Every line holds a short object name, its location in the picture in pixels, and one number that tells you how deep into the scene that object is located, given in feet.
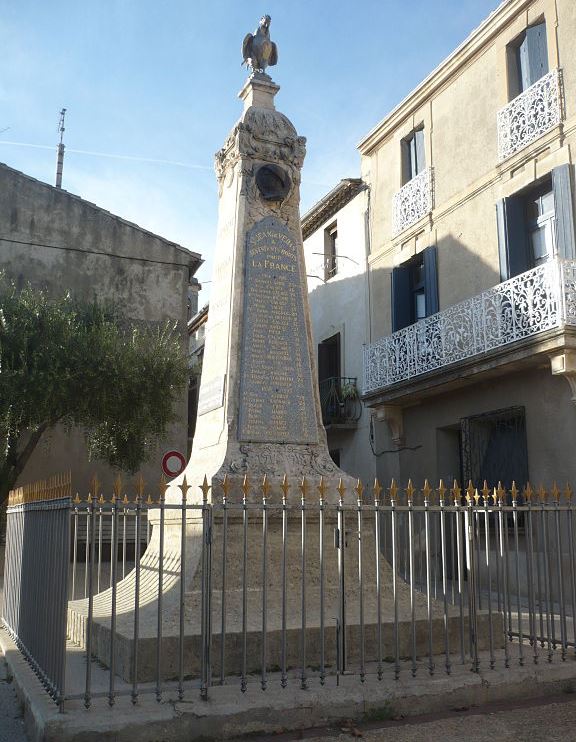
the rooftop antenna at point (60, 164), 105.27
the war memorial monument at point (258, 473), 18.85
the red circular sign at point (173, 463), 40.68
